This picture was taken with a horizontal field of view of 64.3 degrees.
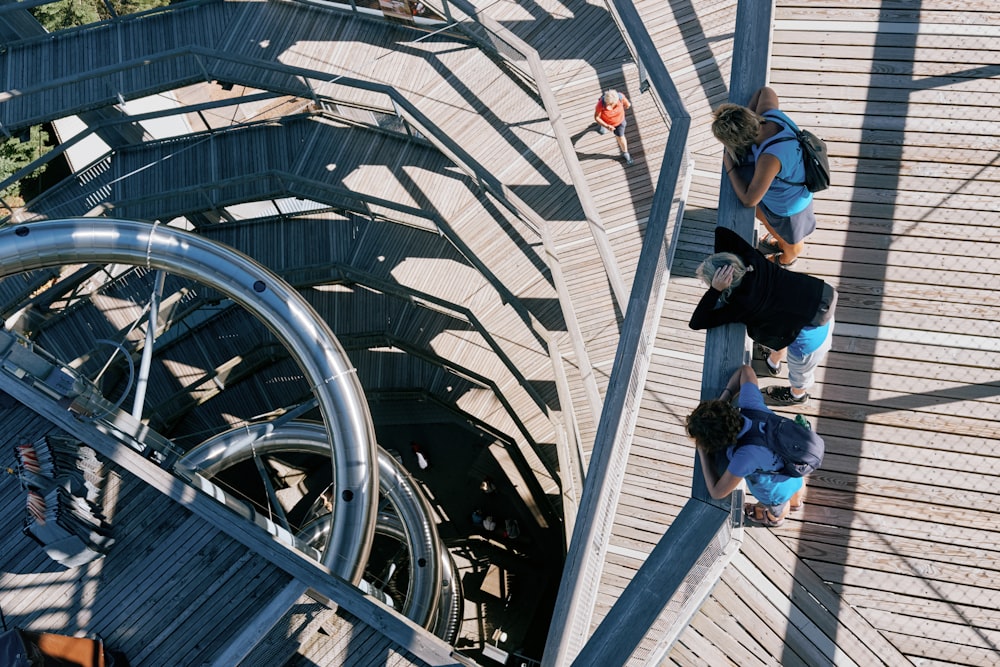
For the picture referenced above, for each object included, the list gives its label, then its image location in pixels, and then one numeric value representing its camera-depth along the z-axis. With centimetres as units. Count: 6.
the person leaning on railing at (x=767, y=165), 737
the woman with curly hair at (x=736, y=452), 657
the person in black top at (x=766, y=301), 704
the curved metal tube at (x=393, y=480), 1656
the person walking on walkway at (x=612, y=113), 1423
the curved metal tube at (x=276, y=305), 1223
